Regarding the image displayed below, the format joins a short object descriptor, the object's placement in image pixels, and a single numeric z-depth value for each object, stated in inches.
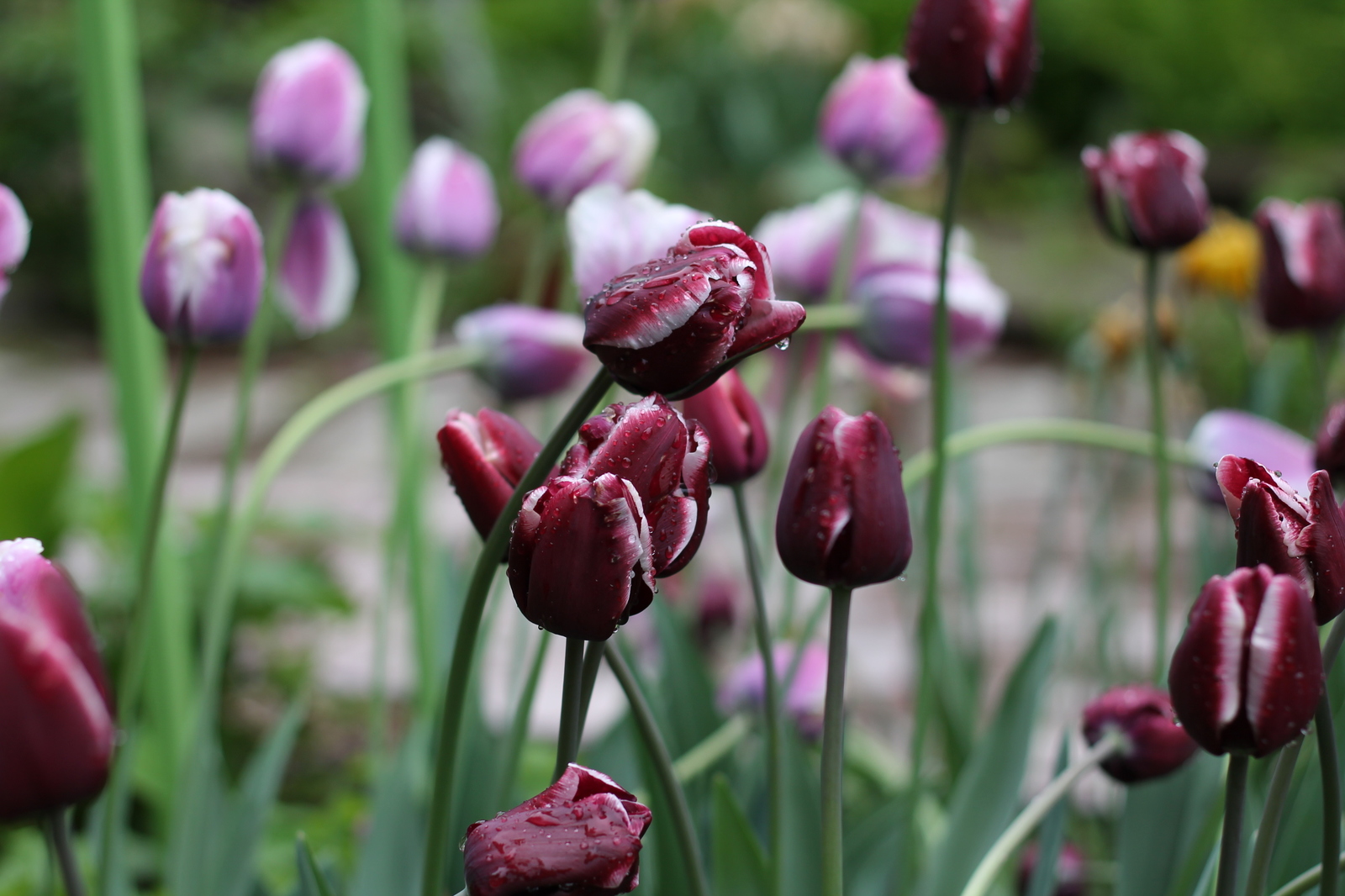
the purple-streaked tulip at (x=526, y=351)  87.0
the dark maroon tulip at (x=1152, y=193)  70.8
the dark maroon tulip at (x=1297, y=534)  57.3
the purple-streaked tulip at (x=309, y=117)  88.8
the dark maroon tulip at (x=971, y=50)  65.5
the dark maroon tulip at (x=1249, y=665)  56.5
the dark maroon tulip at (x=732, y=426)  62.9
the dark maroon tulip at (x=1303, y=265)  82.7
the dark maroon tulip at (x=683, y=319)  56.5
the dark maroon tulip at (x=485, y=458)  59.8
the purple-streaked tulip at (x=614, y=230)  65.0
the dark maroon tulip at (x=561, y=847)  55.9
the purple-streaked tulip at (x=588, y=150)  99.2
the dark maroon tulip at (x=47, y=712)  55.6
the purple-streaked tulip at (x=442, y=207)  100.1
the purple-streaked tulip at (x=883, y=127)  105.3
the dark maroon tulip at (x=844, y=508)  59.1
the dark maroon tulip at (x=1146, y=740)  64.7
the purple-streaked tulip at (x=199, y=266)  66.9
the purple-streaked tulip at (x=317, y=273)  99.1
